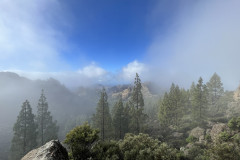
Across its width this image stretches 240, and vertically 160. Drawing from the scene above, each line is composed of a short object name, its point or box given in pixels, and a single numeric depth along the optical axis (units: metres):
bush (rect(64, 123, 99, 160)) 9.58
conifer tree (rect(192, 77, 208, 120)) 34.31
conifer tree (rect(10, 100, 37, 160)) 28.17
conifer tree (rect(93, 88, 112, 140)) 32.16
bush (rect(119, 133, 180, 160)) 9.29
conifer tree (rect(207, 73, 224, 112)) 46.97
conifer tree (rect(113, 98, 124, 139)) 34.91
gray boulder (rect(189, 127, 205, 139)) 24.67
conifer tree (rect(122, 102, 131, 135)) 35.53
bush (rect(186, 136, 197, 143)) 22.61
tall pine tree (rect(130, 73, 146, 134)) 27.20
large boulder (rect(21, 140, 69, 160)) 6.82
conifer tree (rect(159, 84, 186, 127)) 36.81
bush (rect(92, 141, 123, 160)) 9.53
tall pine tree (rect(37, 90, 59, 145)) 33.97
